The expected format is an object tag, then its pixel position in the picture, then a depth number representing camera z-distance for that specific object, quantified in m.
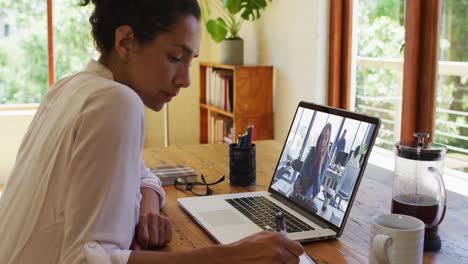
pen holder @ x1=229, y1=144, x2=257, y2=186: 1.58
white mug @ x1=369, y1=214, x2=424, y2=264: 0.90
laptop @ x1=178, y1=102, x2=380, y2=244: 1.16
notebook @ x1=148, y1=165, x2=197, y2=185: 1.62
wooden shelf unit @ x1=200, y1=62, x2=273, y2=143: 3.60
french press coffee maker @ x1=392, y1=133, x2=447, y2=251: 1.10
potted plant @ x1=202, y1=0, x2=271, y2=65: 3.57
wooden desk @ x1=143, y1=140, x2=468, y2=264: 1.08
